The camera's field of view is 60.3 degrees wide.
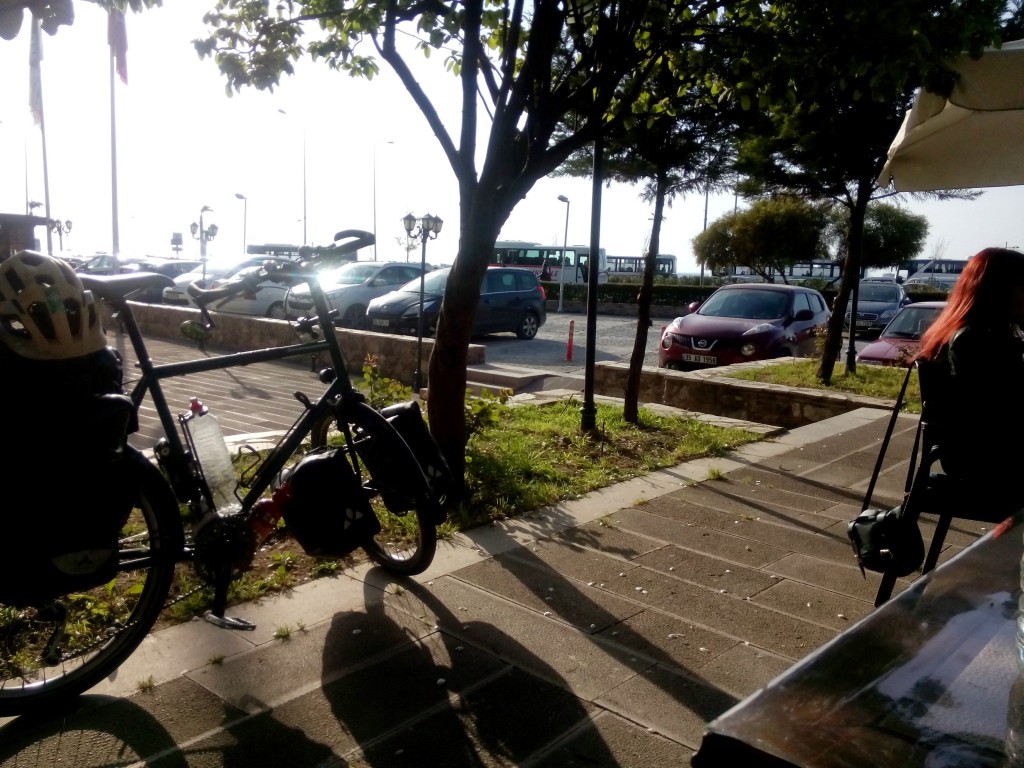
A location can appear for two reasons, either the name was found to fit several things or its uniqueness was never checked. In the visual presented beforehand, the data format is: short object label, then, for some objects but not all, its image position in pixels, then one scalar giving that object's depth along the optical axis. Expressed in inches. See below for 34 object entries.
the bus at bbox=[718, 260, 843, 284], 1635.1
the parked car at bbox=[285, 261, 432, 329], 768.9
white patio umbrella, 148.3
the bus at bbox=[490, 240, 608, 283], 1873.8
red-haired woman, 111.3
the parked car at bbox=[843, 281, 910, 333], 980.6
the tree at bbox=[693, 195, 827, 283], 1251.2
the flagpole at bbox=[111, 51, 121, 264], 990.4
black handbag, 109.6
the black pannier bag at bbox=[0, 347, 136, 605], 90.5
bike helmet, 91.6
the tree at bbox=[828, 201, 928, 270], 1502.2
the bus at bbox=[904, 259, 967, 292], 1635.1
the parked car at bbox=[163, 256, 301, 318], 793.6
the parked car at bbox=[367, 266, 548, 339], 696.4
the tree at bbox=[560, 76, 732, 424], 284.0
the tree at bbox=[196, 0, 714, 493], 188.7
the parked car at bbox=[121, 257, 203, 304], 1267.2
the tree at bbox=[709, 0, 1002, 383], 148.4
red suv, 489.1
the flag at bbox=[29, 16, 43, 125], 569.3
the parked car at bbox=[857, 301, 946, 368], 484.1
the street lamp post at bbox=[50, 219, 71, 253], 1490.0
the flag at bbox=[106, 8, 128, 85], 585.6
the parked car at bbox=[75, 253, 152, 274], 1300.4
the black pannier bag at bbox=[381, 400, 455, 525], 138.5
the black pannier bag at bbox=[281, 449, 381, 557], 123.9
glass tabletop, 39.6
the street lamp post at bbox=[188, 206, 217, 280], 1389.0
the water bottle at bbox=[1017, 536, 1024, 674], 41.6
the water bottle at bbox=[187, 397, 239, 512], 124.5
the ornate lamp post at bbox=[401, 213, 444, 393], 546.0
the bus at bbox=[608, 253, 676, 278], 2278.8
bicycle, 105.5
